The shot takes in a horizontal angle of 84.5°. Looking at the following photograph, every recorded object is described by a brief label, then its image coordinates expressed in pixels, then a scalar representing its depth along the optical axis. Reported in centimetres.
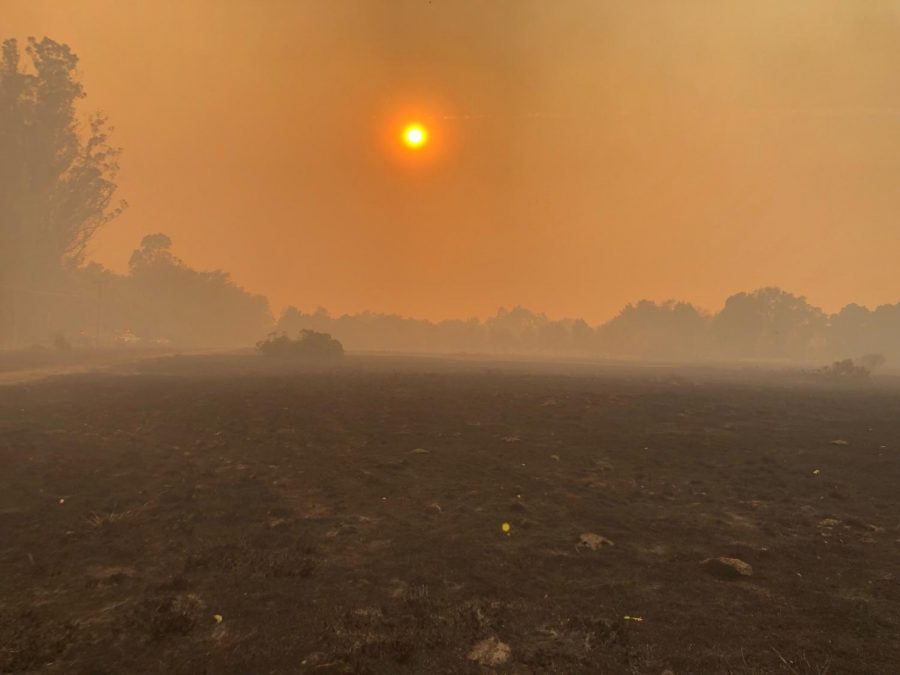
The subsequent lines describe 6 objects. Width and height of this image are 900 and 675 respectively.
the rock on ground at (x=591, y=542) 1015
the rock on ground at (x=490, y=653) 652
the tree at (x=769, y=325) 13588
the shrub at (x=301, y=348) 7844
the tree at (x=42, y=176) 7806
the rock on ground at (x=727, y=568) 883
